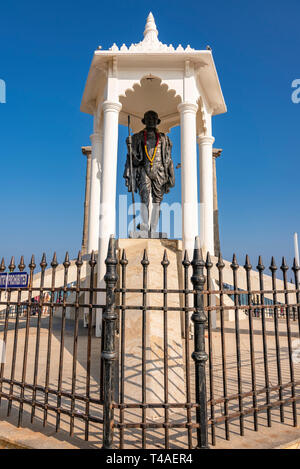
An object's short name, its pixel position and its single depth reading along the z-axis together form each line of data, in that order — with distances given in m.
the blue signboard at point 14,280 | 3.47
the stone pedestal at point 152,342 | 3.33
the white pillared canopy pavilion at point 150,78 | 7.03
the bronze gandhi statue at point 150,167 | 7.89
